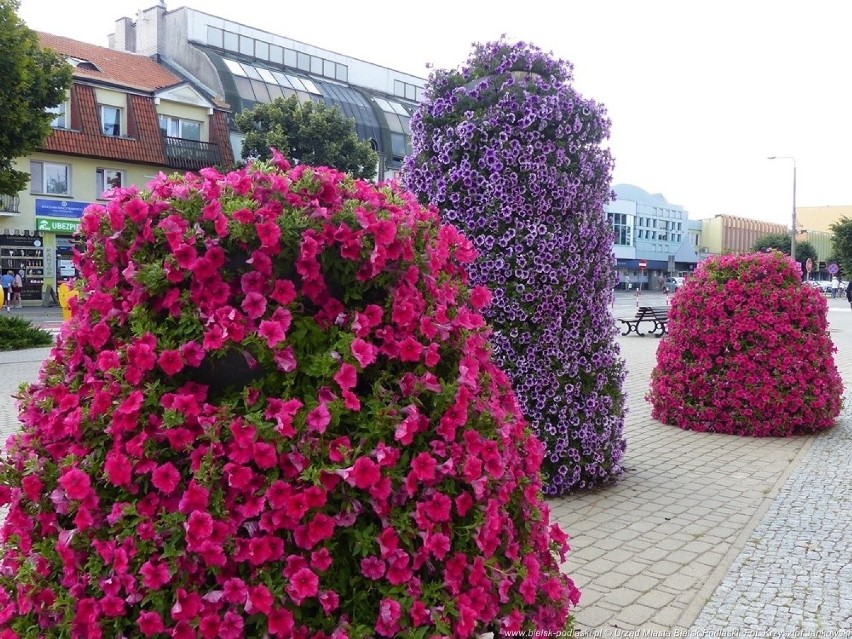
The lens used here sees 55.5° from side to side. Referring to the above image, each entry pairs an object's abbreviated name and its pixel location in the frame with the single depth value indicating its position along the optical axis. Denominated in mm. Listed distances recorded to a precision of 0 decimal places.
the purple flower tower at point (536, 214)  5625
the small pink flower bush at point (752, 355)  8414
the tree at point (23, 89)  16188
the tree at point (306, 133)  33778
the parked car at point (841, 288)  71188
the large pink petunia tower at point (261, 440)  2230
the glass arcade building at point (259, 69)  38969
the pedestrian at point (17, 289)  30906
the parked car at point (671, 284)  66862
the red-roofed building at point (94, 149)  32125
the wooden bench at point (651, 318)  22439
